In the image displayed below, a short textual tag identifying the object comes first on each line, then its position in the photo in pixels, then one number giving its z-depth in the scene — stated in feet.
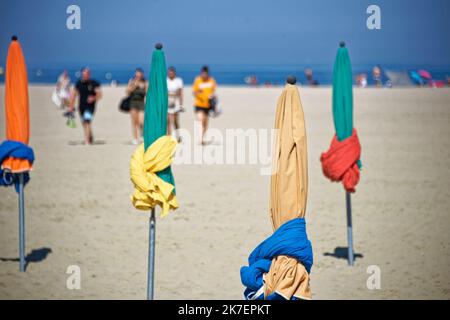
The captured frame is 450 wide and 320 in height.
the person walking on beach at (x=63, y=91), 82.17
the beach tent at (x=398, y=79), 122.62
